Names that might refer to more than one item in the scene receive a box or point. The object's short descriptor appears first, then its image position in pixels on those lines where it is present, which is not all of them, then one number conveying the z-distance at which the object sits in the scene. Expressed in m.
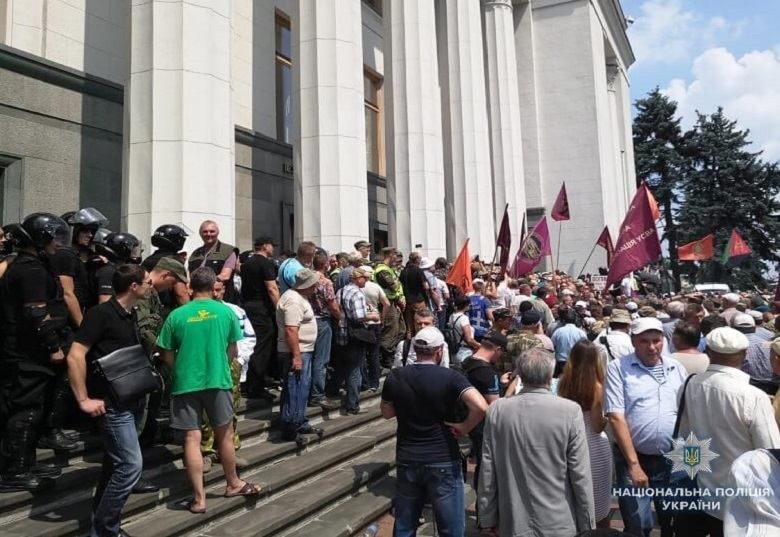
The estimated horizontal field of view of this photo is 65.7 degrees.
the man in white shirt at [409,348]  6.12
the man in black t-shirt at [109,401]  3.82
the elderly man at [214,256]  6.42
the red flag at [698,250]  25.00
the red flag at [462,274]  10.90
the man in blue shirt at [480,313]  9.83
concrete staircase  4.21
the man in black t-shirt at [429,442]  3.95
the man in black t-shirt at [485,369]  5.09
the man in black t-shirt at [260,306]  6.79
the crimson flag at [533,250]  14.59
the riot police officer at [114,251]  5.12
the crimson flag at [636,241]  10.11
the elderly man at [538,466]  3.38
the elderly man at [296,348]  5.87
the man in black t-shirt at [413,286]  9.17
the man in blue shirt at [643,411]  4.20
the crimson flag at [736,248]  23.12
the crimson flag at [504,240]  14.59
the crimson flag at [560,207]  18.50
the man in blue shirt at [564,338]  7.46
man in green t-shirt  4.48
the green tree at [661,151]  50.50
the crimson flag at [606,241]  18.48
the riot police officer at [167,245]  5.72
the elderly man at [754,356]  6.45
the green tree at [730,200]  46.22
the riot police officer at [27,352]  4.23
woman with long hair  4.13
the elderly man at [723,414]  3.47
